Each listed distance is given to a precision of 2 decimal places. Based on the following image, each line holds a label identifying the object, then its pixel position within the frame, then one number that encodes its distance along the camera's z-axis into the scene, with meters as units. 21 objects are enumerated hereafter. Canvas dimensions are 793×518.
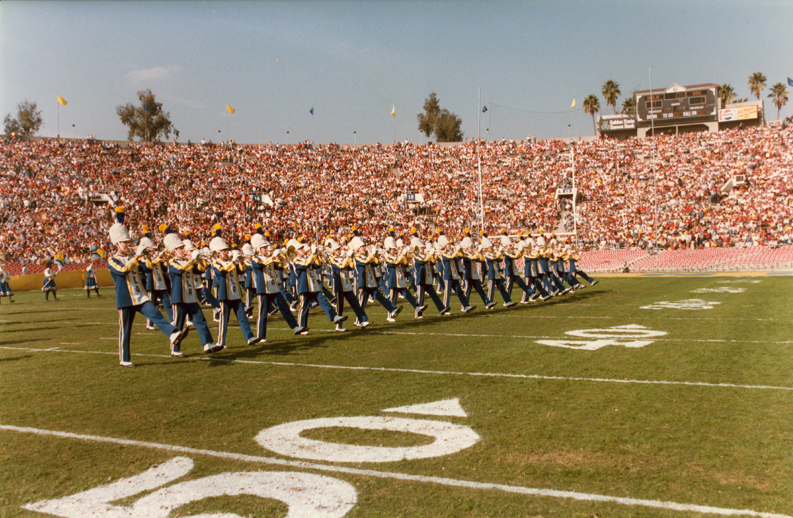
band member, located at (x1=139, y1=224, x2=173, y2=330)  11.10
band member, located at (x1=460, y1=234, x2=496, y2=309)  15.02
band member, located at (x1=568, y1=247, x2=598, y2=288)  20.73
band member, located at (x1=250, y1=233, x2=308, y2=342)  10.48
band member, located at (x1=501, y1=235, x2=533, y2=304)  16.81
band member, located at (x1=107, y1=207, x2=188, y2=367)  8.42
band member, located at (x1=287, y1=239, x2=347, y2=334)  11.36
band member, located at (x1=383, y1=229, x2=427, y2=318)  13.81
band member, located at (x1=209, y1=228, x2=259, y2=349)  9.98
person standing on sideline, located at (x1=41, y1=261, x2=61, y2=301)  23.62
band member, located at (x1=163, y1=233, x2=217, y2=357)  9.25
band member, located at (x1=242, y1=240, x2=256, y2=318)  11.35
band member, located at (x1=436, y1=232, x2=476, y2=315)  14.71
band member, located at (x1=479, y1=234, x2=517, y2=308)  15.70
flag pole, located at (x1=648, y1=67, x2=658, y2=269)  37.43
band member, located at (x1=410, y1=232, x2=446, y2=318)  14.04
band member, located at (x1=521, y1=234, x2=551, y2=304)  17.19
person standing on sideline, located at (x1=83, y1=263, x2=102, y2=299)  23.84
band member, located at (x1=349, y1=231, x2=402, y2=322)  12.82
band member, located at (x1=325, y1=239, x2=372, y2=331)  11.83
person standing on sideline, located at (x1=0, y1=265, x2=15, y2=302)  24.09
